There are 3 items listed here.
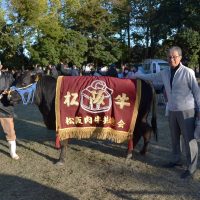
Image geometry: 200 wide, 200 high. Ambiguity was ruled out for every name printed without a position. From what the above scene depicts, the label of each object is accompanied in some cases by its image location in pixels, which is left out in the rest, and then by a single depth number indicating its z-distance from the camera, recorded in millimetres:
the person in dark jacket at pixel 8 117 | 4096
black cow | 4059
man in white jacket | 3398
